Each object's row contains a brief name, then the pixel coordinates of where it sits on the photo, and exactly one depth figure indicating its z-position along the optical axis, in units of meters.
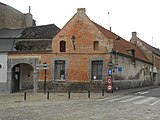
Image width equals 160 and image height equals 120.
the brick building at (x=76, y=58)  22.24
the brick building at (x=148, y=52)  38.13
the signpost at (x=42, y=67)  20.23
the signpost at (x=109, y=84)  20.79
